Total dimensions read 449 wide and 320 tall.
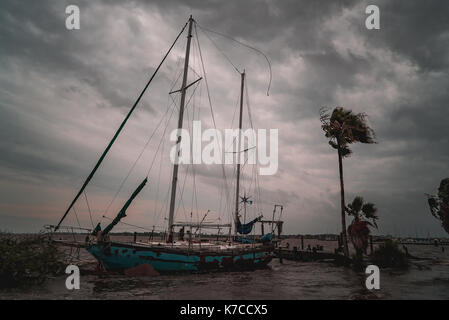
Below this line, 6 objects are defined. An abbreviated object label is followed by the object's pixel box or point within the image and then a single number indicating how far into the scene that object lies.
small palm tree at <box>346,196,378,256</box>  26.69
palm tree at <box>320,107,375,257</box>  30.42
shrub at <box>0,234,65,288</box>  14.48
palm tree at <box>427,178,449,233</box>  24.42
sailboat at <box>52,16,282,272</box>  19.41
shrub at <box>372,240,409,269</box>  27.50
